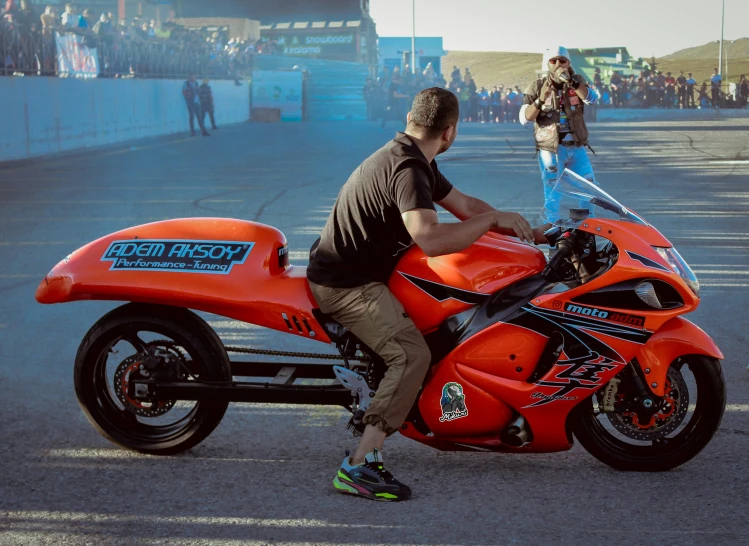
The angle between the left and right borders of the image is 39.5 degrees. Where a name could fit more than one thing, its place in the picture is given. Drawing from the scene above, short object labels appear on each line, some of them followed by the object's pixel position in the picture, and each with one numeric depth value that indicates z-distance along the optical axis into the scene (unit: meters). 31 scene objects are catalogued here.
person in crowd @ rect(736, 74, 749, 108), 53.59
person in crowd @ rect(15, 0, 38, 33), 22.61
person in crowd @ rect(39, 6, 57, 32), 23.58
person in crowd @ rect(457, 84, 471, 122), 49.81
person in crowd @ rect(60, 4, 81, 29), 26.97
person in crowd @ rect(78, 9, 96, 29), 27.55
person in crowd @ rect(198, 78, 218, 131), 32.47
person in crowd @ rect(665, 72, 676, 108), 54.72
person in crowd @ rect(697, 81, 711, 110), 54.25
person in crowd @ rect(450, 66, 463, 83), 53.16
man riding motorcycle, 4.12
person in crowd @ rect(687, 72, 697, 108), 54.19
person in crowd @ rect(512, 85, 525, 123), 47.72
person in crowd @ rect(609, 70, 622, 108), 54.84
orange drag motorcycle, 4.26
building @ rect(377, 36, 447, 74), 75.00
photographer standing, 9.81
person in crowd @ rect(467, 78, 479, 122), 49.84
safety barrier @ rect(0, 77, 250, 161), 21.03
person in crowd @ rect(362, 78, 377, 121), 47.88
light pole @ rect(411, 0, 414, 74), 72.25
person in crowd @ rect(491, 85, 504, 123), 48.84
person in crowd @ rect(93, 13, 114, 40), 29.02
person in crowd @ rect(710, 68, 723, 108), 53.41
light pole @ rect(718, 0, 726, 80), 78.76
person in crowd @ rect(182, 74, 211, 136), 32.12
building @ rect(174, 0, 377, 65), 68.00
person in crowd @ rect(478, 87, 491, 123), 49.24
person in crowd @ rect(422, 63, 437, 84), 57.39
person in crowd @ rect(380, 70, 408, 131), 44.22
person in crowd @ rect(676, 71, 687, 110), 54.34
